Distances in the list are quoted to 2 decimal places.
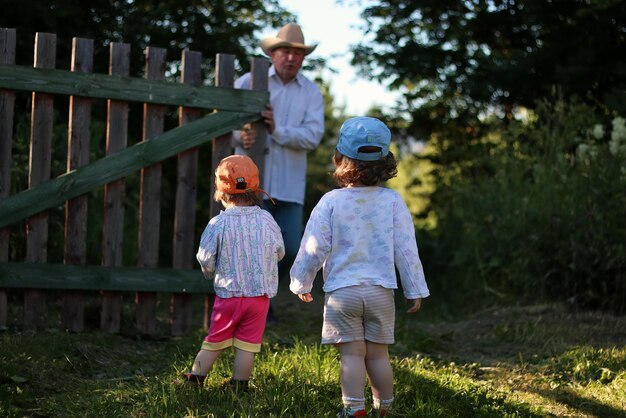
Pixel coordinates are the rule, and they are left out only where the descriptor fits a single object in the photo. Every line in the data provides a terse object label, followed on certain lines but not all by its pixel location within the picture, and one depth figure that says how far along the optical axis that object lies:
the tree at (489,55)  7.80
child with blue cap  3.53
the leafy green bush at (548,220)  6.18
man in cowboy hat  5.93
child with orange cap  3.99
